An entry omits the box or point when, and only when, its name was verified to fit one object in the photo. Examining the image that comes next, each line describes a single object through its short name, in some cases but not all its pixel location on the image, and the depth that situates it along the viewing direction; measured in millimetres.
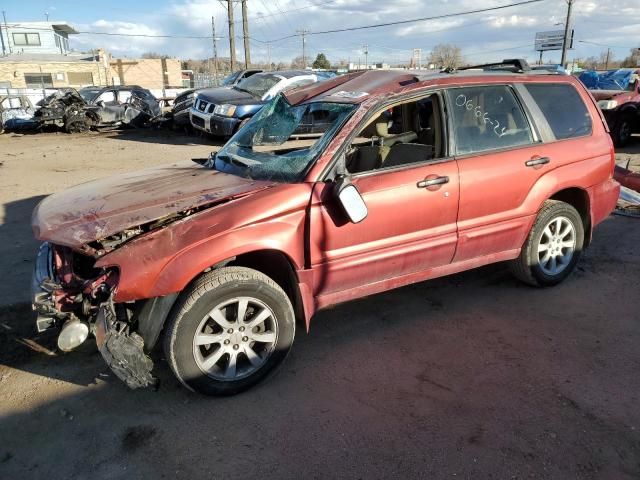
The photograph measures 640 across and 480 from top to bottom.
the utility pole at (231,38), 31766
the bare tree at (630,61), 49719
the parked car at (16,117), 18312
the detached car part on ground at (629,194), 6523
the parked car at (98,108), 17719
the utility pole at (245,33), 32125
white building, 57875
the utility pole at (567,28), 38875
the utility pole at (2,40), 57094
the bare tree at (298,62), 70275
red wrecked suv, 2840
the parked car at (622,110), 12102
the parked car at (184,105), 16797
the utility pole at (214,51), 57850
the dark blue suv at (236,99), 12281
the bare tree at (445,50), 58609
